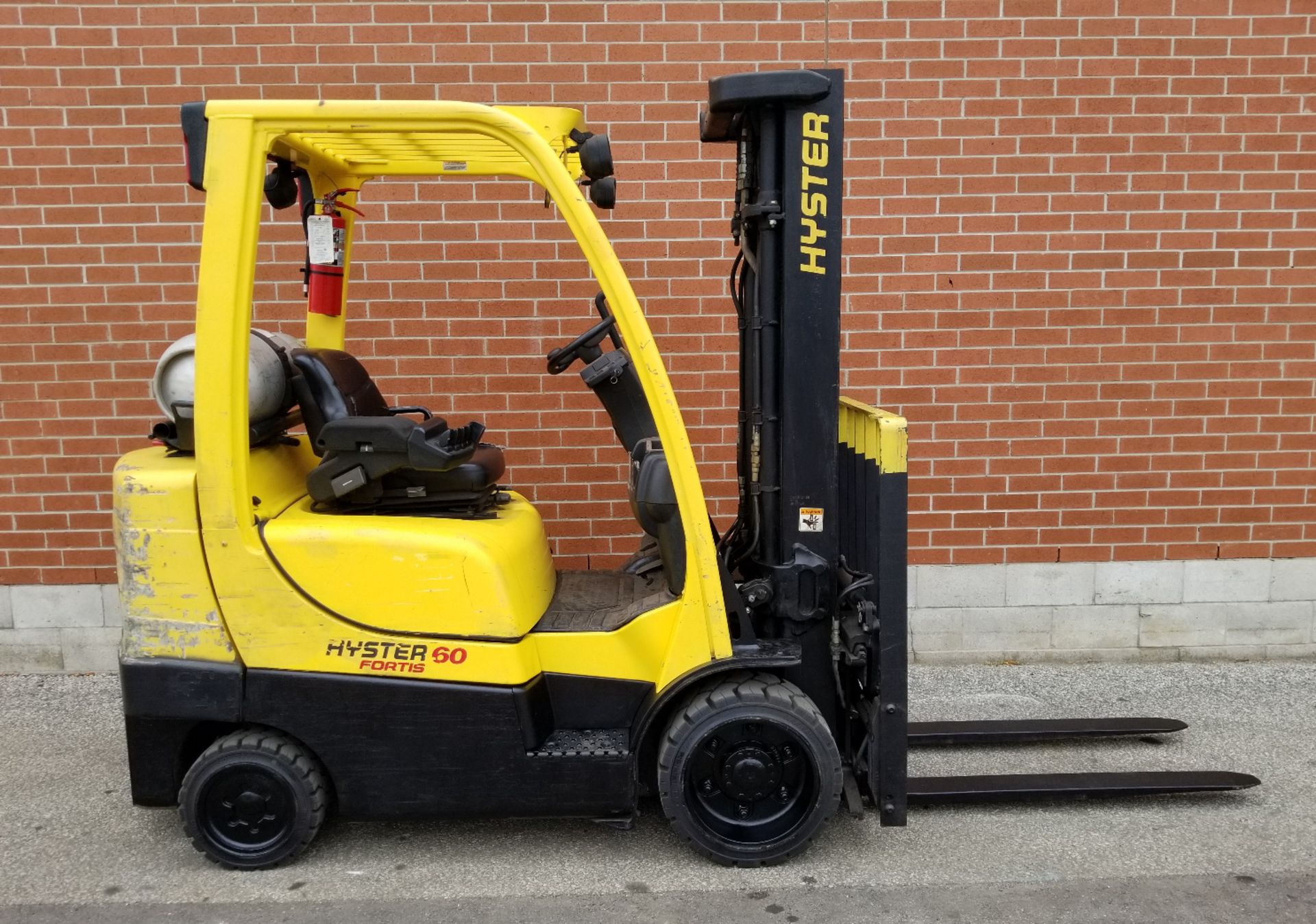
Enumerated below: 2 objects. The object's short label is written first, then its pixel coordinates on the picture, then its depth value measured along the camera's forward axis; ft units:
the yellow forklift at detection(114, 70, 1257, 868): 10.02
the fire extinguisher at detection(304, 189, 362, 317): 11.47
